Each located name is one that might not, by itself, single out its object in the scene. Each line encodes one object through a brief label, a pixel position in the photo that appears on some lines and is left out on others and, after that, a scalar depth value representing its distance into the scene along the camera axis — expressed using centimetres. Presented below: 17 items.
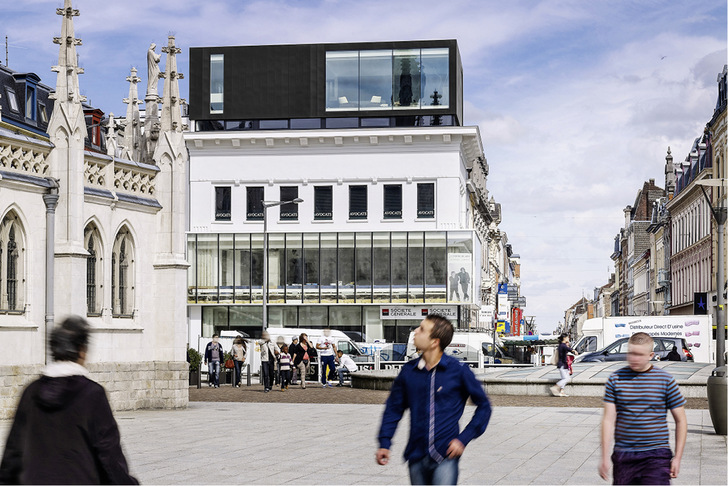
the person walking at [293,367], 3706
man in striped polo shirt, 708
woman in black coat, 534
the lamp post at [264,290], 4599
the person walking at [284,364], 3503
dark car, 4078
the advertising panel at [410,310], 6159
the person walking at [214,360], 3681
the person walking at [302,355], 3650
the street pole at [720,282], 2481
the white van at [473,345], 4641
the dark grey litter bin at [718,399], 1711
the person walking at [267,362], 3419
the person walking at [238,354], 3822
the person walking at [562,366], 2827
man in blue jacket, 661
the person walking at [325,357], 3885
